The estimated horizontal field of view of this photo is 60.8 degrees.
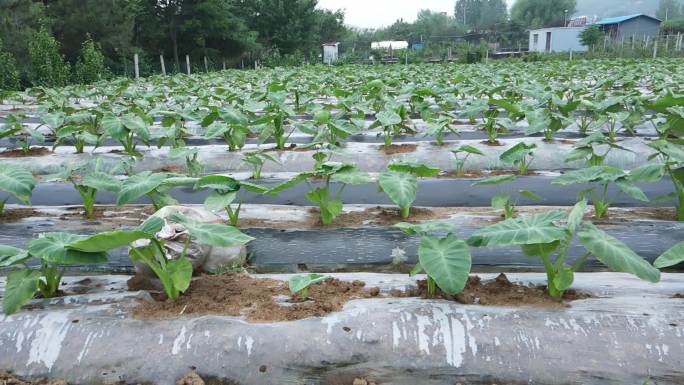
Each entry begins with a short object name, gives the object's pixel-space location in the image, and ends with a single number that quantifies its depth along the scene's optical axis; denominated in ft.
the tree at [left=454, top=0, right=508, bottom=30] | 314.82
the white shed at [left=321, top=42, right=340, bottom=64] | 109.91
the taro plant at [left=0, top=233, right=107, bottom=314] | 5.49
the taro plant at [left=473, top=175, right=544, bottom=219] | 8.21
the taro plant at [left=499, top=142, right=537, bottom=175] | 9.77
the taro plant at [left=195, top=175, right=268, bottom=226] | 6.99
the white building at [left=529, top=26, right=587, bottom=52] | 127.75
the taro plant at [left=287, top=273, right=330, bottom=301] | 5.65
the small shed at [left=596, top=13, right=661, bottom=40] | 125.80
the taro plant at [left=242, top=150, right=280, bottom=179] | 10.21
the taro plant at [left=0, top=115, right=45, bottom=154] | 13.09
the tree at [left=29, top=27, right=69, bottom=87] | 40.04
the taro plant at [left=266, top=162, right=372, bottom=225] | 8.00
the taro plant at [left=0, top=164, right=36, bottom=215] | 7.80
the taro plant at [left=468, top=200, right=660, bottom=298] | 5.28
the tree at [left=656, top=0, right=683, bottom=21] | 318.86
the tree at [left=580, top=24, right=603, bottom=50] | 95.66
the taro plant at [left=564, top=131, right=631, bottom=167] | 10.27
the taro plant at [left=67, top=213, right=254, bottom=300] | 5.41
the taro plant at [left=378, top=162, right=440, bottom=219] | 7.70
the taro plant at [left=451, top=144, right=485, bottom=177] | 12.03
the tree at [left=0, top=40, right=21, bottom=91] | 38.29
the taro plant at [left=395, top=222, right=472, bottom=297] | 5.50
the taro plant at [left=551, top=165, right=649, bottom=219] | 7.39
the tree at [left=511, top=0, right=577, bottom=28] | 218.59
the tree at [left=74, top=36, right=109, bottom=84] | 44.19
